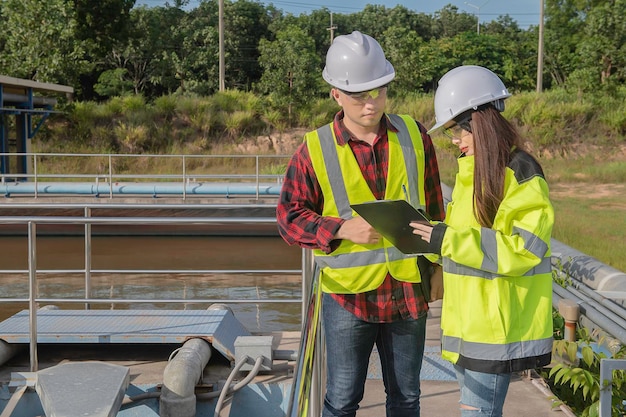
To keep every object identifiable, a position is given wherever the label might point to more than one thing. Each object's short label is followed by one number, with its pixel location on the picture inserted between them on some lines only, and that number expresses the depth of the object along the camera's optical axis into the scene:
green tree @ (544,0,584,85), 44.88
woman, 2.41
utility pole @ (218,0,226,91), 36.50
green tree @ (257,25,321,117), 31.72
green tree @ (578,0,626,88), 32.34
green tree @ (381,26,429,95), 34.88
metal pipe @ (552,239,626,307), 5.68
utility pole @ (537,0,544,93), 37.38
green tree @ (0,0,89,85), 28.30
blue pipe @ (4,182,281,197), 18.27
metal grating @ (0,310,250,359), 5.73
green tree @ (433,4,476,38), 60.28
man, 2.89
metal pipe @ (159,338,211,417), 4.91
